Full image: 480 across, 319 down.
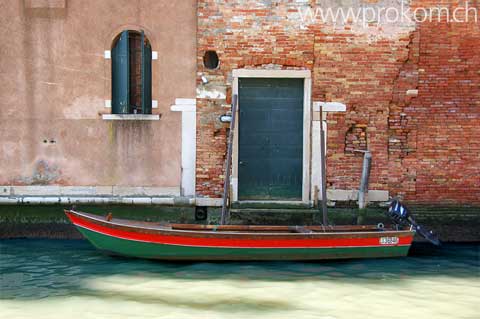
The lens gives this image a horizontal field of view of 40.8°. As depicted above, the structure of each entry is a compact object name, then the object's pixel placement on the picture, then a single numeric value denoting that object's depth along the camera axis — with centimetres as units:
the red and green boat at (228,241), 816
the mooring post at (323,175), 894
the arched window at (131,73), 961
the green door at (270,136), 976
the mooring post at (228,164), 882
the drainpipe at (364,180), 927
